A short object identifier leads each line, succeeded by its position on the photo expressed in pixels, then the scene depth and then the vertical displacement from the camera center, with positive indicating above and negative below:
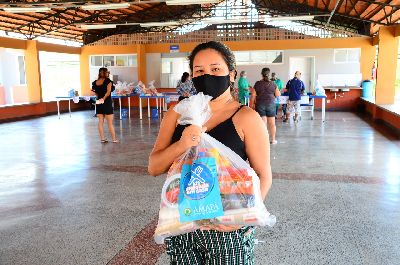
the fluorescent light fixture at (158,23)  13.53 +2.16
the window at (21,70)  16.64 +0.60
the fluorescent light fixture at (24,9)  10.21 +2.06
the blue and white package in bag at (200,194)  1.17 -0.36
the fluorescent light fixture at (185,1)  9.57 +2.11
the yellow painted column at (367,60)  15.51 +0.85
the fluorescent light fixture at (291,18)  12.49 +2.16
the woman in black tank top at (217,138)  1.29 -0.21
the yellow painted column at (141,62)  17.81 +0.98
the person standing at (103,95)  7.39 -0.25
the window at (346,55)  15.74 +1.08
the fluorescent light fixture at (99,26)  13.26 +2.08
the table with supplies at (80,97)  13.20 -0.54
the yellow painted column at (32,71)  14.61 +0.48
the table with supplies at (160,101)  12.53 -0.80
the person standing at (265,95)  7.08 -0.27
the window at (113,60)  18.36 +1.11
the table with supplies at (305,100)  11.16 -0.59
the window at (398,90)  14.15 -0.52
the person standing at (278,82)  11.32 -0.04
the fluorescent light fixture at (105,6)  9.99 +2.09
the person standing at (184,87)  10.04 -0.14
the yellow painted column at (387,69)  11.69 +0.36
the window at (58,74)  23.55 +0.58
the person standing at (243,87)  12.05 -0.20
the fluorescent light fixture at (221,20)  13.10 +2.19
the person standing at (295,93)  10.40 -0.34
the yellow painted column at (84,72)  18.50 +0.54
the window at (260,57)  16.53 +1.10
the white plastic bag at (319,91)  11.77 -0.33
